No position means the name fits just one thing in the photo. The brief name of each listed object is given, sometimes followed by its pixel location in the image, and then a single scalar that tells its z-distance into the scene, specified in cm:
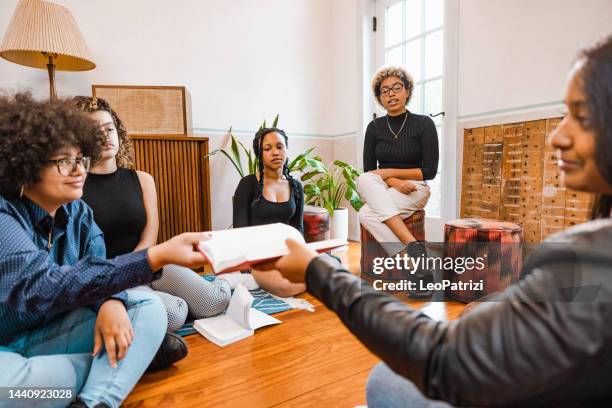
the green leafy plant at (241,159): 315
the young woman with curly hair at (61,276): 84
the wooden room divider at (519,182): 217
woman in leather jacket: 42
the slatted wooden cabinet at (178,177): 243
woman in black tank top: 165
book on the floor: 153
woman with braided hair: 221
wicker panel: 254
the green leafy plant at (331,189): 306
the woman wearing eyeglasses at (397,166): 226
